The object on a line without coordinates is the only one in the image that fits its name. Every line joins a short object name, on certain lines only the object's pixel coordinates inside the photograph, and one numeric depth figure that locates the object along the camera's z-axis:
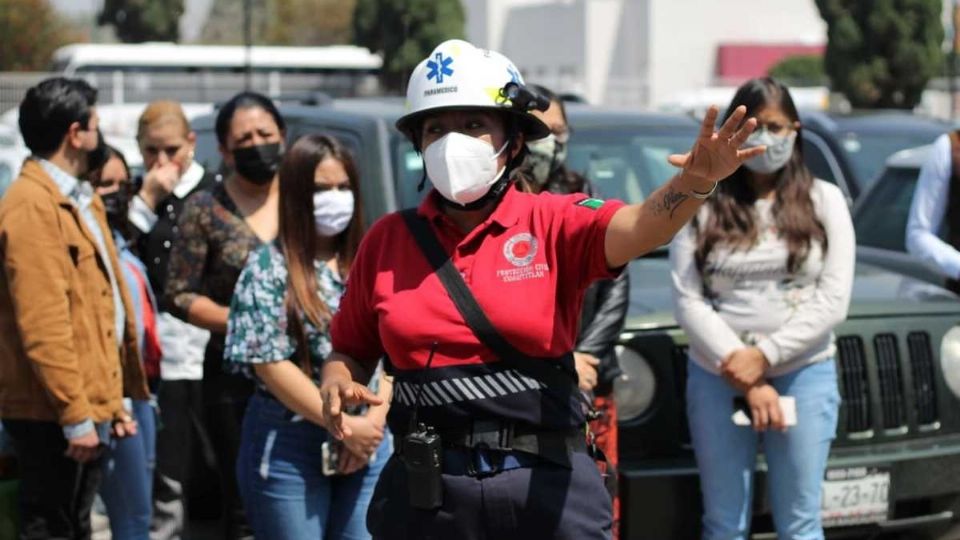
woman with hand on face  6.57
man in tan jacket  5.02
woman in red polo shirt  3.64
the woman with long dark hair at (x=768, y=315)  5.42
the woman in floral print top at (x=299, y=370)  4.82
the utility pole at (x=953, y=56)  28.26
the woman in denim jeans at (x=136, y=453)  5.58
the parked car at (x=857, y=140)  10.02
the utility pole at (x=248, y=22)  22.09
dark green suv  5.75
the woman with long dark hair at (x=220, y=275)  5.61
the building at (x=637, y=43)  60.06
